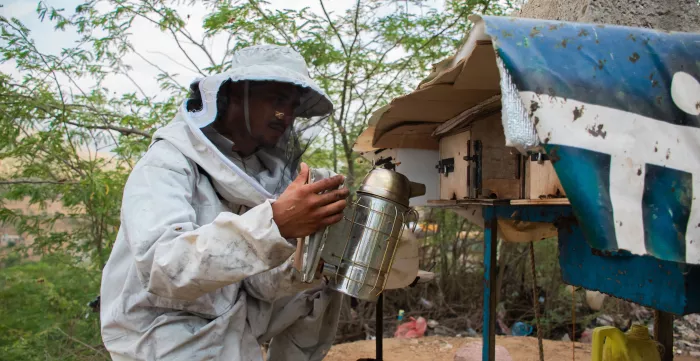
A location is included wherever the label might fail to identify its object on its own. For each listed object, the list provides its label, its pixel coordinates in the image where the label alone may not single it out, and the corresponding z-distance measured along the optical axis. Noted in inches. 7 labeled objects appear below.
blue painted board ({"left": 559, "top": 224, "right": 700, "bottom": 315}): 61.7
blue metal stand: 99.6
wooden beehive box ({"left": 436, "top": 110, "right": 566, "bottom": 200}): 99.0
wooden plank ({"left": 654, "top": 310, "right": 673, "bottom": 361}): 106.0
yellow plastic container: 92.0
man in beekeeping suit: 64.2
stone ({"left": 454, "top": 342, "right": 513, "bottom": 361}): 156.3
